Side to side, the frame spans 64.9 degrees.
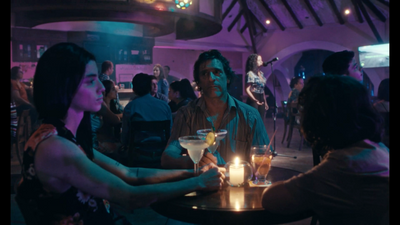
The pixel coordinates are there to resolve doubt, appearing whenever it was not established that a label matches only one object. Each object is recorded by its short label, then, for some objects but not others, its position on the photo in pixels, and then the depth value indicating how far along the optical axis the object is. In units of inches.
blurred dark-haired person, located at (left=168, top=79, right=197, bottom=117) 158.9
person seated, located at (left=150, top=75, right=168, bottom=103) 174.2
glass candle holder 53.1
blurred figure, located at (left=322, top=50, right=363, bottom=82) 92.3
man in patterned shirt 75.2
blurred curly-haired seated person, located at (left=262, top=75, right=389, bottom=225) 36.8
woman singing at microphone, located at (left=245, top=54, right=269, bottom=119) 205.6
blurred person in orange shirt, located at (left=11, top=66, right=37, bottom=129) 159.2
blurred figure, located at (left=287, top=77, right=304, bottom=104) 249.3
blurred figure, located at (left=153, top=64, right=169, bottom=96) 241.7
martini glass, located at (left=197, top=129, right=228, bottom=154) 57.1
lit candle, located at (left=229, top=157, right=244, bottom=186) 53.0
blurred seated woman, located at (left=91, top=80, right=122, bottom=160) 124.3
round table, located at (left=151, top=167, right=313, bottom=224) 42.5
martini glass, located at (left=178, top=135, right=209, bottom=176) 51.0
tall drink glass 53.4
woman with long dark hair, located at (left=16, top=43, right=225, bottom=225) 38.7
